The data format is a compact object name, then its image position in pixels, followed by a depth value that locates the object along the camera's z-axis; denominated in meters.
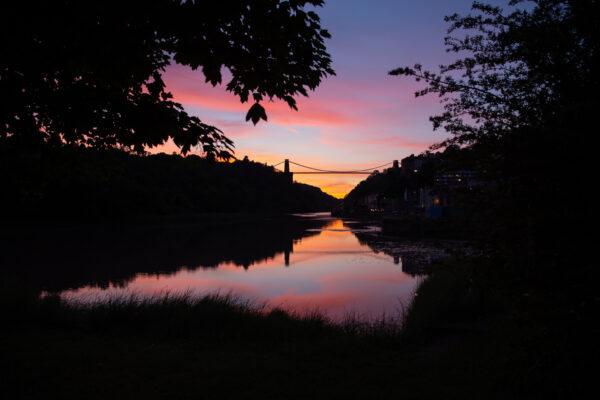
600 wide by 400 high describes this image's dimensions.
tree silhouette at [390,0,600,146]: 4.50
